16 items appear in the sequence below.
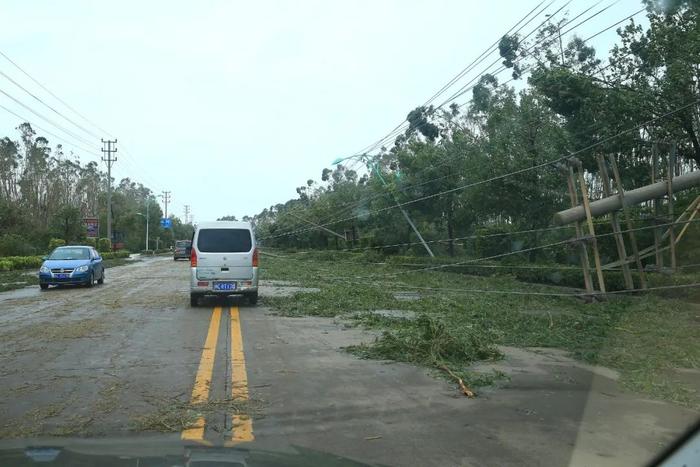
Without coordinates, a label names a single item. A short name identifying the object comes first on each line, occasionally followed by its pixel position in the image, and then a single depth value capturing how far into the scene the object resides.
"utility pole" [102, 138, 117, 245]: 66.10
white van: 15.23
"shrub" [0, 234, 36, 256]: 38.89
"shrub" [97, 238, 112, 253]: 60.68
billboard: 53.18
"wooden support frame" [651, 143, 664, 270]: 15.53
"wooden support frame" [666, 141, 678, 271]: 14.86
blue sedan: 21.50
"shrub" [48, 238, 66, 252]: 46.91
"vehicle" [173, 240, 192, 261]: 55.06
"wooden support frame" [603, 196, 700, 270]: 14.49
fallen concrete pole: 14.89
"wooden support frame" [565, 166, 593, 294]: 14.62
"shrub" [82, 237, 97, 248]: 54.44
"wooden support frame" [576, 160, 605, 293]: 14.41
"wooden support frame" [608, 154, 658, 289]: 14.84
